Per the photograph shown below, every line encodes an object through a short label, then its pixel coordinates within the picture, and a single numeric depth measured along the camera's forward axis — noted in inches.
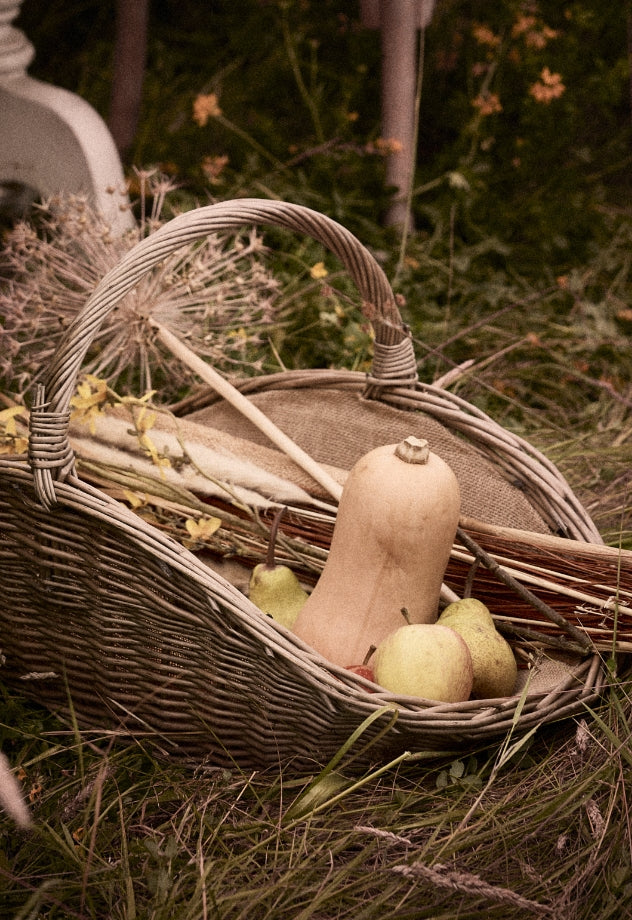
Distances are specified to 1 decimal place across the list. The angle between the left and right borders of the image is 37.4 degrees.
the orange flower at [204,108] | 125.6
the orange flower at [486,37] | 141.3
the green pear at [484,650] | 58.4
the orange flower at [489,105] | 134.6
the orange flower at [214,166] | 113.9
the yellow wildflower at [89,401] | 66.7
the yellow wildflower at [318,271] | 95.3
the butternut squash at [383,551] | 58.2
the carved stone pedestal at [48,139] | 106.3
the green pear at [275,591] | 62.7
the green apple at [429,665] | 53.9
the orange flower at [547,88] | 132.0
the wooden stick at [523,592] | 59.2
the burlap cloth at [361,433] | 70.2
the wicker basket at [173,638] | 50.9
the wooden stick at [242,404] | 70.1
